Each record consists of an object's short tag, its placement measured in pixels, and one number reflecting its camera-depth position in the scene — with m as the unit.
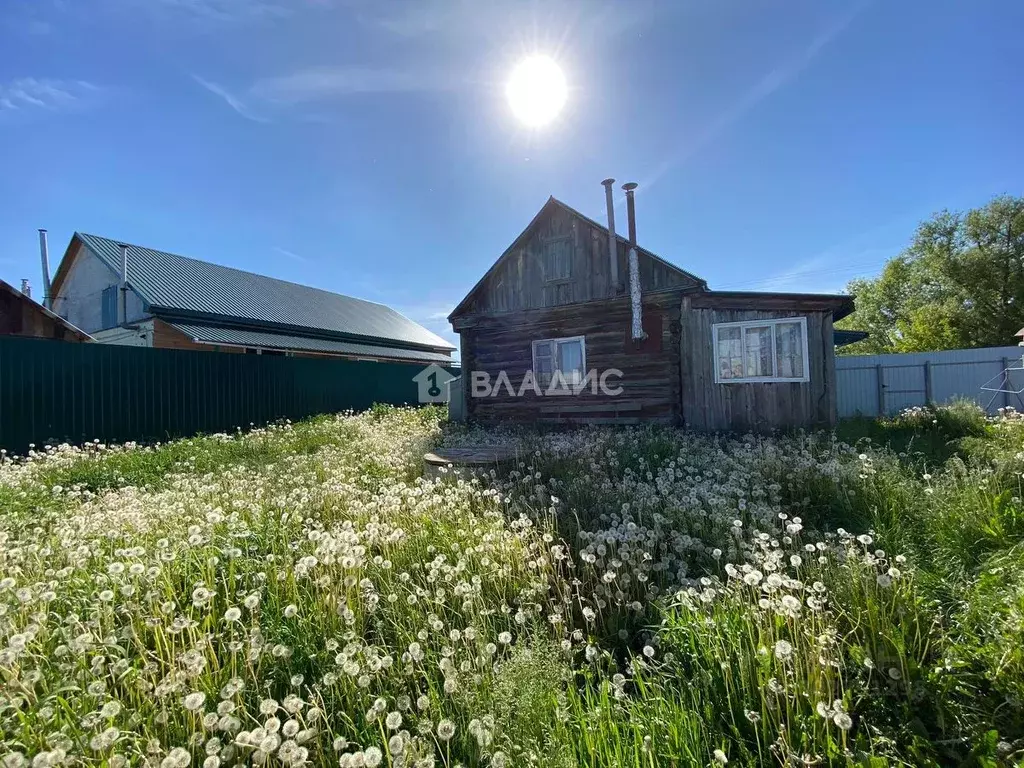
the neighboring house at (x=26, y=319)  9.61
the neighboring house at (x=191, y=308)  16.88
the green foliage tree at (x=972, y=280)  24.81
